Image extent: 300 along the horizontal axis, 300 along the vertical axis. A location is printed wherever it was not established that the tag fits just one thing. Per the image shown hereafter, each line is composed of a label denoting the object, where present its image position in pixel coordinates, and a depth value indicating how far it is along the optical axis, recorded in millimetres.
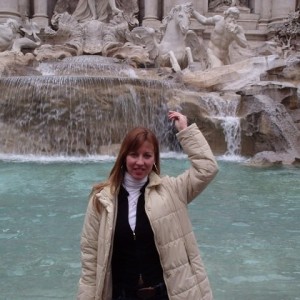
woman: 2152
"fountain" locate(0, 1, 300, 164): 11180
